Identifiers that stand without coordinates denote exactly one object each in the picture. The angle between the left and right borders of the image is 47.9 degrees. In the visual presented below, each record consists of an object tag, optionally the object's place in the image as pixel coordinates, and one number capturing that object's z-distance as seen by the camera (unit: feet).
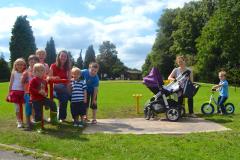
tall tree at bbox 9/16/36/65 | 174.82
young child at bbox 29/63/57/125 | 19.97
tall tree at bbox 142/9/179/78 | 157.40
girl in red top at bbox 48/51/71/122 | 21.44
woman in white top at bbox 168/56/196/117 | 25.45
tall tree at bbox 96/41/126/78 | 247.13
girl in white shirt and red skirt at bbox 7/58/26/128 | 21.20
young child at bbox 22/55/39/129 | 20.98
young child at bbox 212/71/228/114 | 29.05
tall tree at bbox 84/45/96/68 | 242.15
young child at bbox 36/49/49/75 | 22.76
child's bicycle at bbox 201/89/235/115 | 28.16
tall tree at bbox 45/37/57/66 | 210.13
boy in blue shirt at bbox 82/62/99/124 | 22.62
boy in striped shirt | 20.99
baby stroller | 23.19
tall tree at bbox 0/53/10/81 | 153.44
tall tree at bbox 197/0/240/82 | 109.59
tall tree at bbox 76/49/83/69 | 220.25
